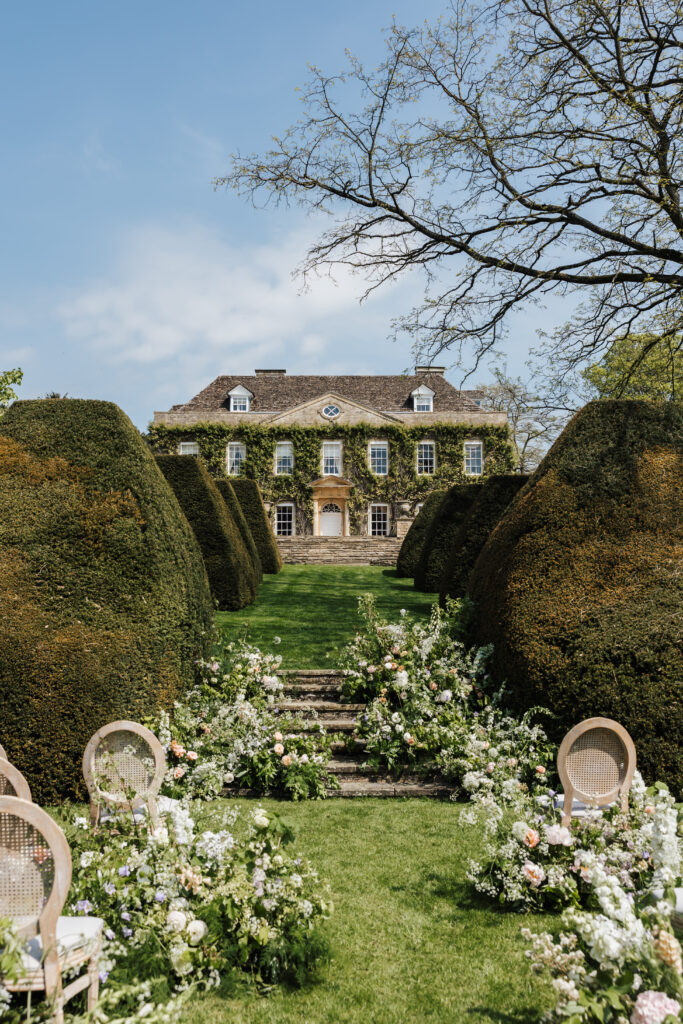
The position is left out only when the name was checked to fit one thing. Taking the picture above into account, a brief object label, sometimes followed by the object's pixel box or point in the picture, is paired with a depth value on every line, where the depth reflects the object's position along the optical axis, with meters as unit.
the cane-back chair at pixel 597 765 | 4.50
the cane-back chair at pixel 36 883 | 2.62
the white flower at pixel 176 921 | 3.37
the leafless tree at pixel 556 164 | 11.41
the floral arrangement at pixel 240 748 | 6.34
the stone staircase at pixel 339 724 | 6.79
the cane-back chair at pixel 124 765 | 4.13
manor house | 37.91
